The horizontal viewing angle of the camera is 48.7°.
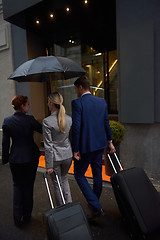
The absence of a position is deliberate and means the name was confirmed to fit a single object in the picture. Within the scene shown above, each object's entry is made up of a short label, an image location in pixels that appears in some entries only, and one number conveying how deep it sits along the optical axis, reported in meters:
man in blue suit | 2.63
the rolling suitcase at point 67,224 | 1.70
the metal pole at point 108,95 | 6.90
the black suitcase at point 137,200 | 2.07
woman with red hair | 2.54
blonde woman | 2.38
